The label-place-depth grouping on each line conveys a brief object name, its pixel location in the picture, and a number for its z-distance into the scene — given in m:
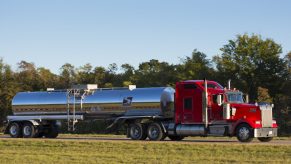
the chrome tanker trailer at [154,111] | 31.98
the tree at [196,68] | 68.12
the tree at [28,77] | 75.24
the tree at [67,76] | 76.69
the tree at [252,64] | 65.81
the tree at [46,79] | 75.39
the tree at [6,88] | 63.03
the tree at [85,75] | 77.47
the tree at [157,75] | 69.06
